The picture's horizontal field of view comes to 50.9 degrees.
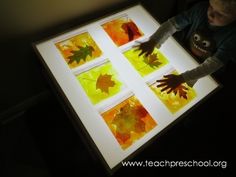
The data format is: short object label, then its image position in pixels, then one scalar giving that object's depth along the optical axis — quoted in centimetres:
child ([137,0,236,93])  103
